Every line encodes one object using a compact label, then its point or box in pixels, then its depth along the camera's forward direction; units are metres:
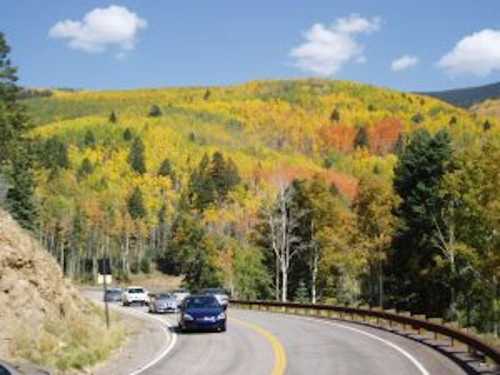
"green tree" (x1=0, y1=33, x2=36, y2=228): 57.16
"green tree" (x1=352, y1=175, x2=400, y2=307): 57.66
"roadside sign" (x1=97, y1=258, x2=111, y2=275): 29.59
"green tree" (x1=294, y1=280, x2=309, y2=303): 67.00
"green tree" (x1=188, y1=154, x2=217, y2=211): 161.88
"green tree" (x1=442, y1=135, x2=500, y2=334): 46.91
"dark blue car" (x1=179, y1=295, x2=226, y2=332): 28.80
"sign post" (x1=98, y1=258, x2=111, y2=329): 29.55
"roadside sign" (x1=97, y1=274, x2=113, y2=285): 30.32
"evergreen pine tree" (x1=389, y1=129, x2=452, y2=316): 54.06
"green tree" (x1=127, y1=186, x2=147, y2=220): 174.25
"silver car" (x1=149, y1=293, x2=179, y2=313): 46.25
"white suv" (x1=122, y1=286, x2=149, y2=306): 58.34
